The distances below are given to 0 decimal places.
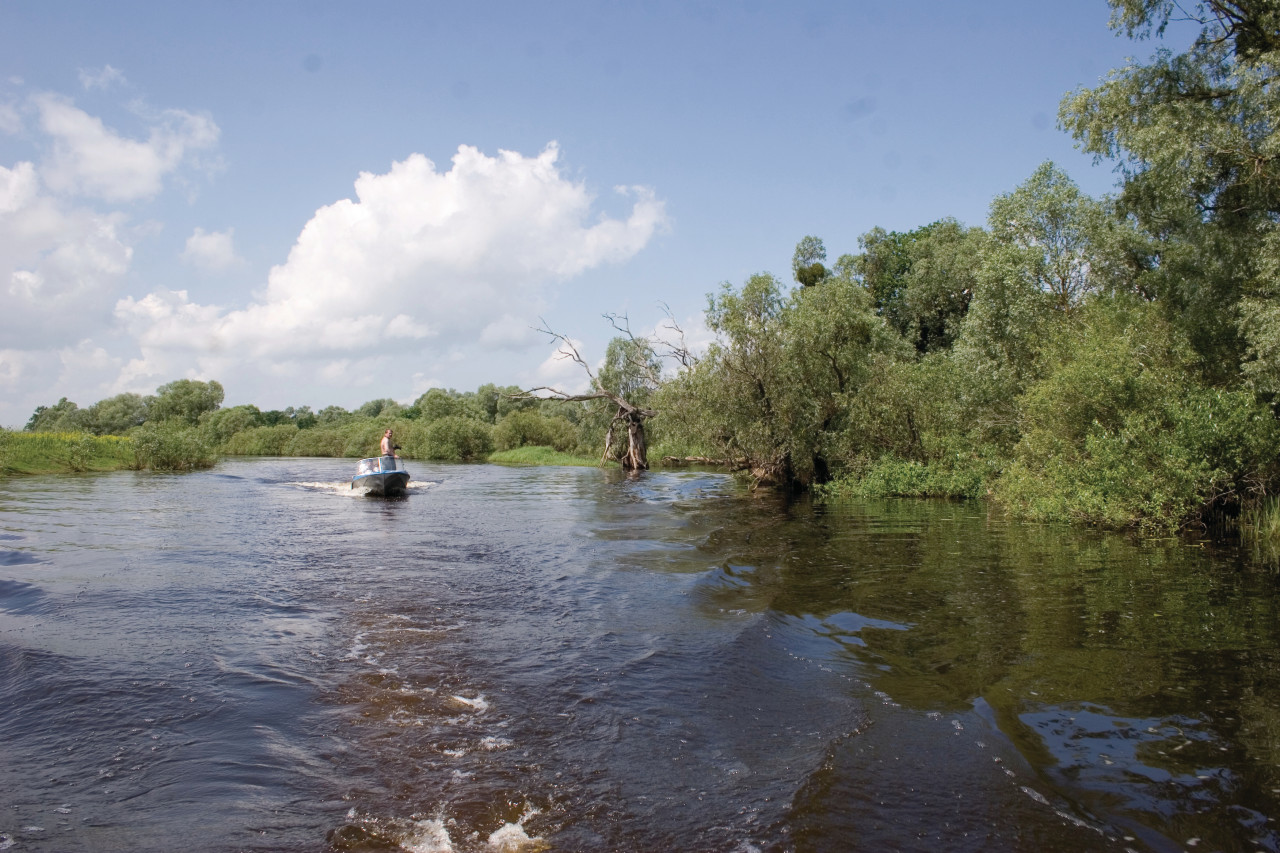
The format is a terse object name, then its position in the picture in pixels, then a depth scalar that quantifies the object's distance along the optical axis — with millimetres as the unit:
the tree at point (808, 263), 48781
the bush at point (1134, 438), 13617
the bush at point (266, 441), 84875
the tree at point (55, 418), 92925
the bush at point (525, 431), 72875
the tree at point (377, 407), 127238
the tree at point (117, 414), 91188
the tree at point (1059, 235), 21969
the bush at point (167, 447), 39781
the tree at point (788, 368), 27750
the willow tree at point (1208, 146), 14398
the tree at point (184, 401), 90625
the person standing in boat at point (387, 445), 30588
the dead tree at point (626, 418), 45828
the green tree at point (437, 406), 82312
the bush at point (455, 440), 71438
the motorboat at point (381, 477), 29094
